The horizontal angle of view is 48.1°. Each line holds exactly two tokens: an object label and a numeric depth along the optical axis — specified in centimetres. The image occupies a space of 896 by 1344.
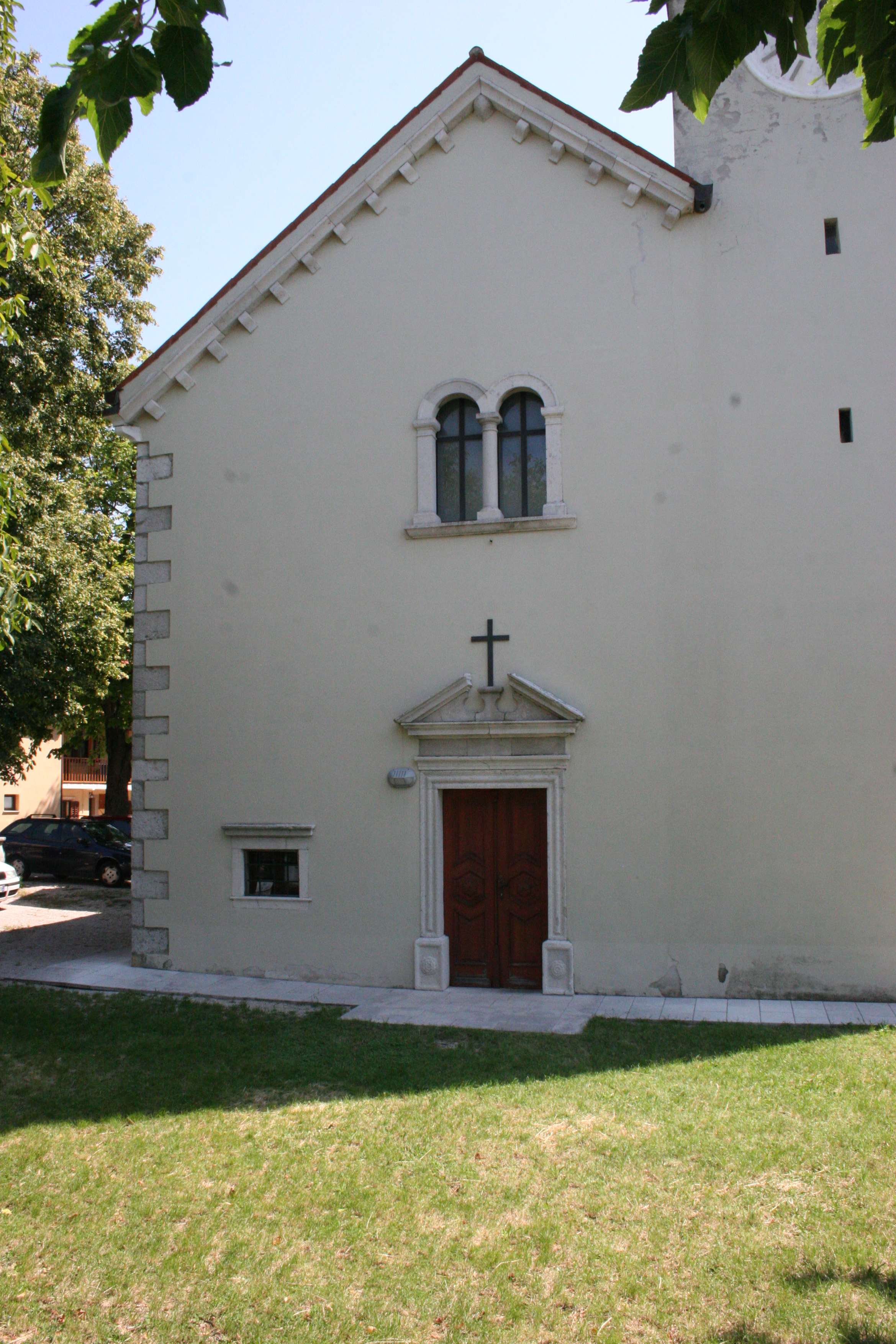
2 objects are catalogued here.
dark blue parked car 2256
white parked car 1973
